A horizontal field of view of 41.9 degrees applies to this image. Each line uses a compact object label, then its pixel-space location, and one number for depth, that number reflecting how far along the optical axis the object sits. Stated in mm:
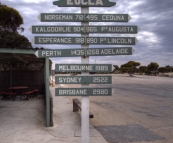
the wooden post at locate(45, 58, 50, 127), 7039
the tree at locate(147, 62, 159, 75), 84744
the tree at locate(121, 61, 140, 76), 96312
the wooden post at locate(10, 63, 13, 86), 14897
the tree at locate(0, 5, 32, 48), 20194
